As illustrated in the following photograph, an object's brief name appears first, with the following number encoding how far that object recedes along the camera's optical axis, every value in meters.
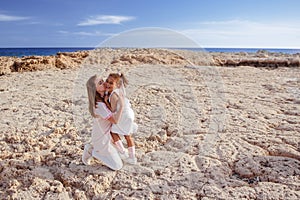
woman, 2.66
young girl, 2.70
